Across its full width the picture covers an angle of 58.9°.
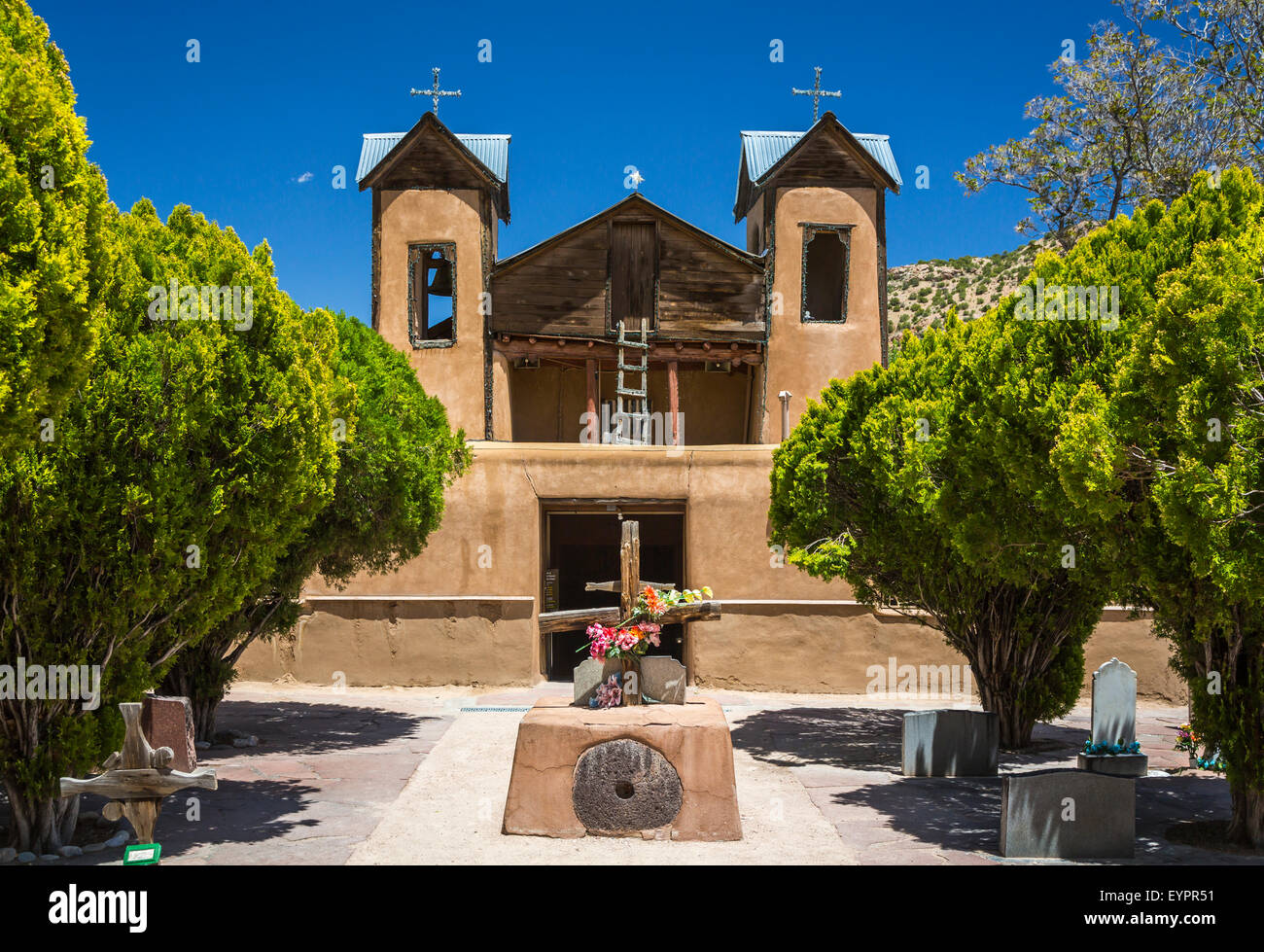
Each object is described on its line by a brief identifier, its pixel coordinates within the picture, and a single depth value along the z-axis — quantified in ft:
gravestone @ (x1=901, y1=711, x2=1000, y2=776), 43.39
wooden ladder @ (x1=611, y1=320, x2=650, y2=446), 86.48
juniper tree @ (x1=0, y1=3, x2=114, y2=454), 21.13
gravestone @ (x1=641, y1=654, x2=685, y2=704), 36.37
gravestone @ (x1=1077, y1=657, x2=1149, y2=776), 43.57
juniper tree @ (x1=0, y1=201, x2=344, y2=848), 28.17
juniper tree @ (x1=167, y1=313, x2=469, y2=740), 48.11
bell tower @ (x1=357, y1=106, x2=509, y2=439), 88.43
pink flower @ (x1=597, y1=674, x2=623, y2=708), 35.50
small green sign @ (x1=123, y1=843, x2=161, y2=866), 21.31
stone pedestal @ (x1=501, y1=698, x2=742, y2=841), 32.86
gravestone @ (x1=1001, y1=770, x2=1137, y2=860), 30.55
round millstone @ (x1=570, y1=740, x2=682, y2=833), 32.91
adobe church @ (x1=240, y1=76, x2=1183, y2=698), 88.43
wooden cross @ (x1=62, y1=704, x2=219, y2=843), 24.64
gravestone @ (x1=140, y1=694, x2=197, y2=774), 32.37
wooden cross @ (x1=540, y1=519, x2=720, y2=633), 36.76
